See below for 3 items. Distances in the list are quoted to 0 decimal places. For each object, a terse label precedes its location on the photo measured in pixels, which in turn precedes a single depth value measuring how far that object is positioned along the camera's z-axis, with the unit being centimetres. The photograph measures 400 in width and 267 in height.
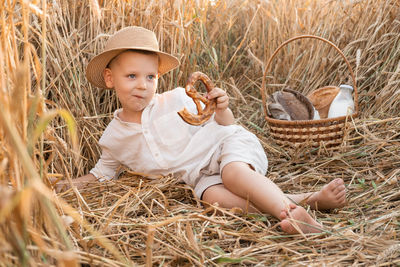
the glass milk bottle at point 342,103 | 231
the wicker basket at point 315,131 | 219
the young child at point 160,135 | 176
